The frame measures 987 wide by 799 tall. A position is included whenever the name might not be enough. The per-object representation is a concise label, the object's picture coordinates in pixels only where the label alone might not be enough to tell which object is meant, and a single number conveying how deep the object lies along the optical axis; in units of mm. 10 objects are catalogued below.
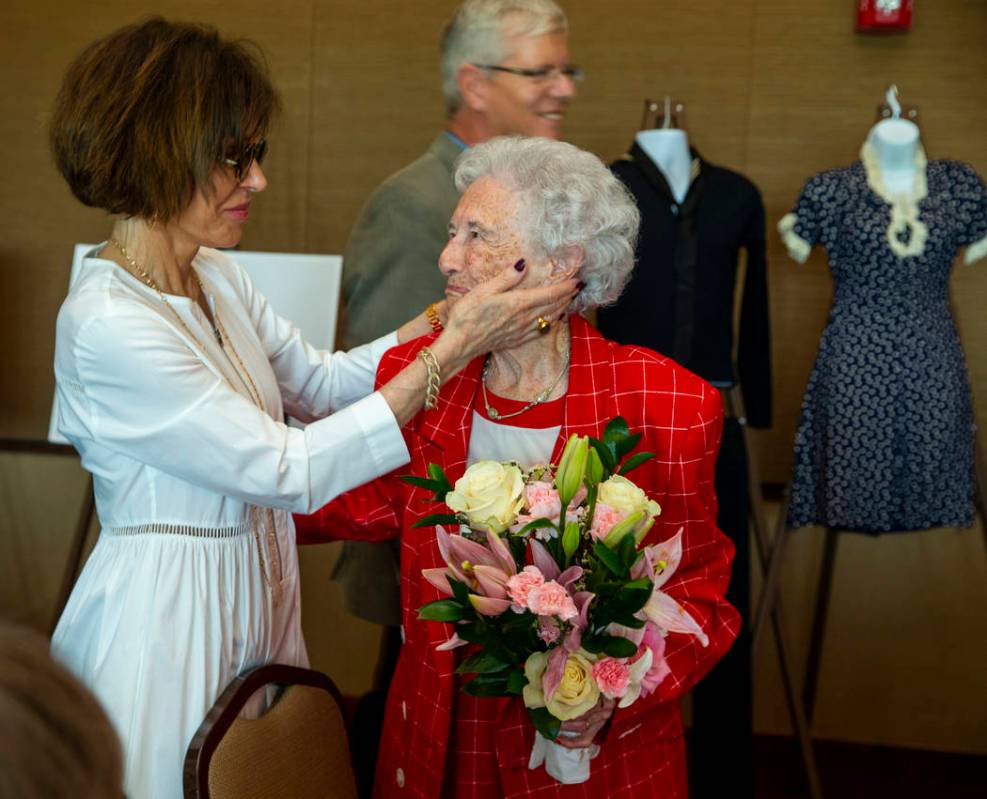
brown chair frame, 1631
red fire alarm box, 3975
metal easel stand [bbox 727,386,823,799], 3520
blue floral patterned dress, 3430
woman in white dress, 1814
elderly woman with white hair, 1974
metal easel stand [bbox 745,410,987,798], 3523
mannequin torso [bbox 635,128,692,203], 3381
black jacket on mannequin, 3293
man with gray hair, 2926
